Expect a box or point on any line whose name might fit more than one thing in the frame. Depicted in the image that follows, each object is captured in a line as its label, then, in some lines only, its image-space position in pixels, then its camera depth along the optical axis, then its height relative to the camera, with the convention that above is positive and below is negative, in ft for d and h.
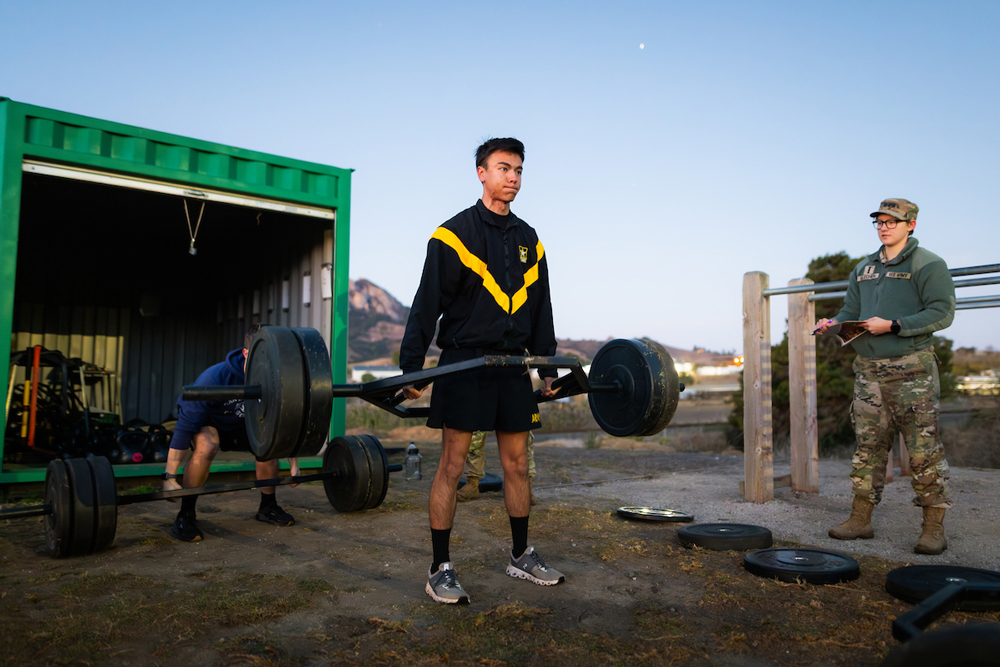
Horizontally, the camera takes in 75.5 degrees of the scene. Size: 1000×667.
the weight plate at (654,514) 13.70 -3.09
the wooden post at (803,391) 16.72 -0.49
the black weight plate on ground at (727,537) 11.12 -2.89
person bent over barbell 12.59 -1.38
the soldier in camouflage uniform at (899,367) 11.23 +0.10
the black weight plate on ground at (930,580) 7.81 -2.70
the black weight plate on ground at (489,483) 17.08 -3.01
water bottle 17.94 -2.84
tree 33.24 -0.20
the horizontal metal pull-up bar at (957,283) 11.86 +1.96
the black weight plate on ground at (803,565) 9.08 -2.83
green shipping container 17.06 +4.68
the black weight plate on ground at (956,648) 3.82 -1.65
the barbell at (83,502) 10.60 -2.25
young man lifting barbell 8.60 +0.56
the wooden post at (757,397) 15.85 -0.62
